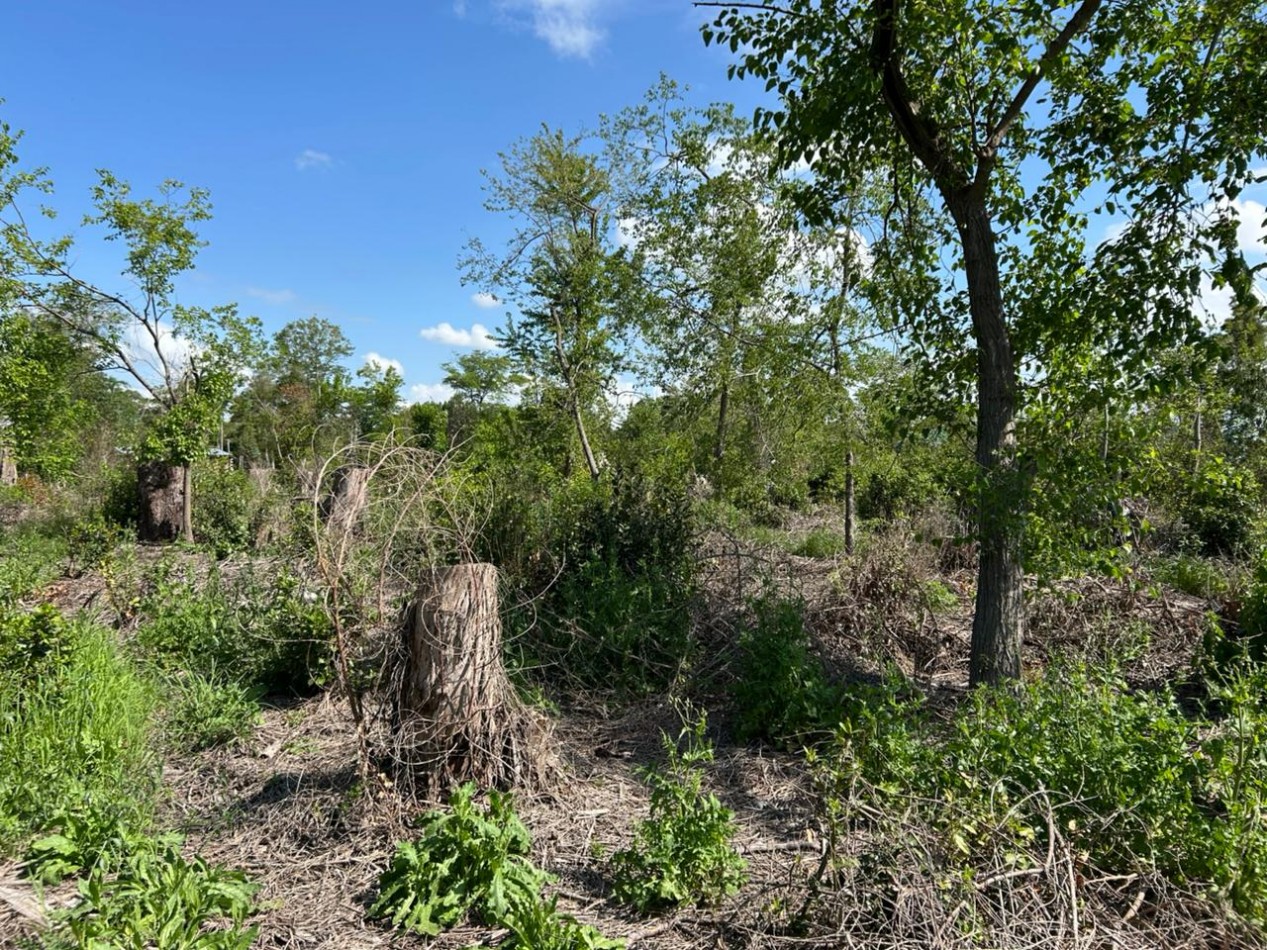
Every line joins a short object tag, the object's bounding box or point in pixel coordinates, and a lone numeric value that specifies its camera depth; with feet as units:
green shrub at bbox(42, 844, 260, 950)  8.05
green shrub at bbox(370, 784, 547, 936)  9.18
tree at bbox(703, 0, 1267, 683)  14.17
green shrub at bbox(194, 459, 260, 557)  31.37
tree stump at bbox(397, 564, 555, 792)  12.15
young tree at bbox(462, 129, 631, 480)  53.42
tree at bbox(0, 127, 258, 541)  31.37
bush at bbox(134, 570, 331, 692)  17.15
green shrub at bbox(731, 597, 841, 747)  14.70
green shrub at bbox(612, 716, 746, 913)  9.36
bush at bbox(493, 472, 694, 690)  17.87
